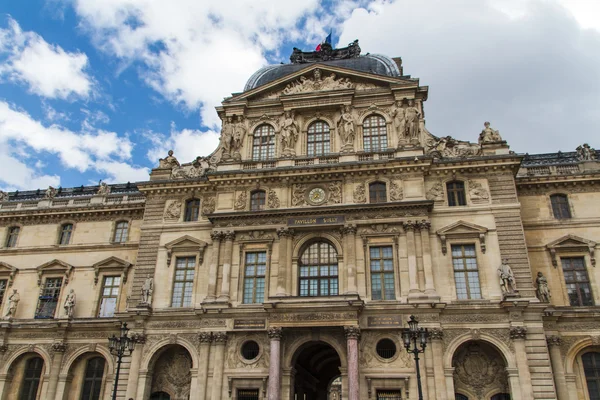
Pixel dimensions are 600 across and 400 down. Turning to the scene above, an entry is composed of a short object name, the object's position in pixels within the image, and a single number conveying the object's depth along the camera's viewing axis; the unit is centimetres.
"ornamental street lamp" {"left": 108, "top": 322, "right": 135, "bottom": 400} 2559
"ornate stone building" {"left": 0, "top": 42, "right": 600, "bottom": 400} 2866
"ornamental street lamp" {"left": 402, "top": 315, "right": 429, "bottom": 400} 2259
